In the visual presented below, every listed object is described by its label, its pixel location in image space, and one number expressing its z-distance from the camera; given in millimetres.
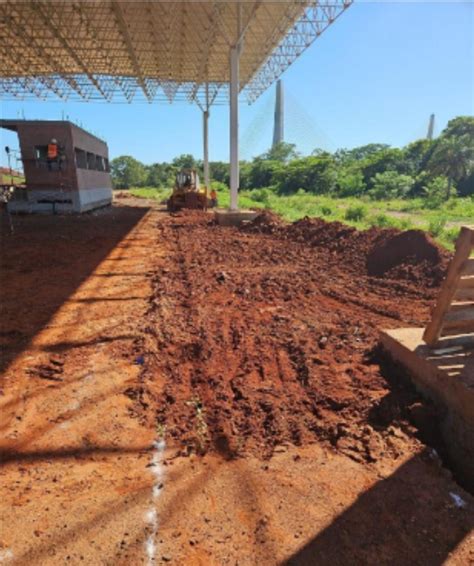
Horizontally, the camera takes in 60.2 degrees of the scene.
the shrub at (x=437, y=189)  36766
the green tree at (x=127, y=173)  80062
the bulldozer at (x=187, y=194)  25344
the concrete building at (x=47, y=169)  20938
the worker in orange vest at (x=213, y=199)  30381
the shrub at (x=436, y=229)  14760
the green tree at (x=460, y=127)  46469
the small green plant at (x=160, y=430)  3672
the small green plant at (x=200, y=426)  3529
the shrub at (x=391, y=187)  42444
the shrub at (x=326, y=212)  24419
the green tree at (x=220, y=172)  76975
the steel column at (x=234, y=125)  18203
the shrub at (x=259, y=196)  40141
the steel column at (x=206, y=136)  32219
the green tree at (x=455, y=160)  39969
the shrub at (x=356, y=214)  21078
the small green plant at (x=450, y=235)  14008
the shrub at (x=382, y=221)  18509
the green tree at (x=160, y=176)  75875
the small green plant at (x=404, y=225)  17256
